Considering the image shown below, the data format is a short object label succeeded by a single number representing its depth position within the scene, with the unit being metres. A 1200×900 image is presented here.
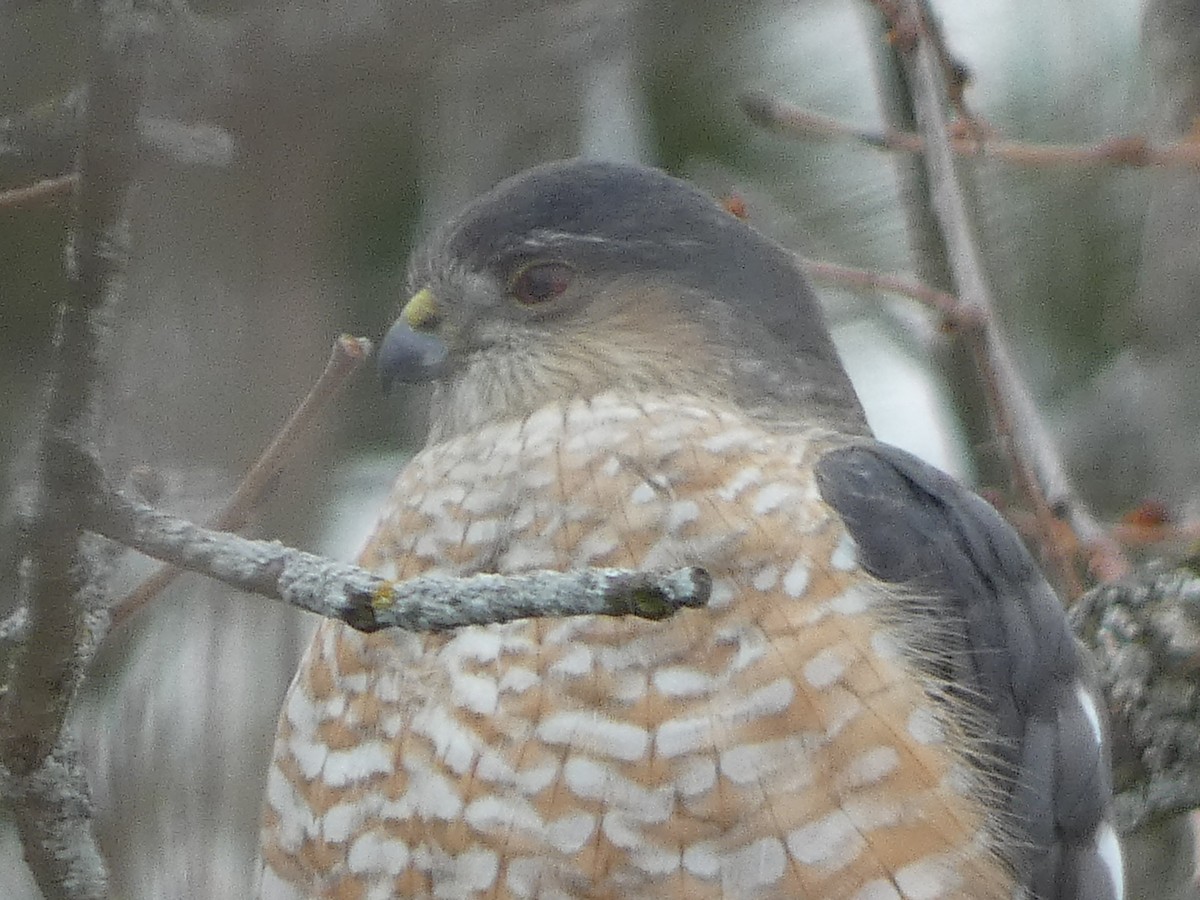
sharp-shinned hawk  4.96
